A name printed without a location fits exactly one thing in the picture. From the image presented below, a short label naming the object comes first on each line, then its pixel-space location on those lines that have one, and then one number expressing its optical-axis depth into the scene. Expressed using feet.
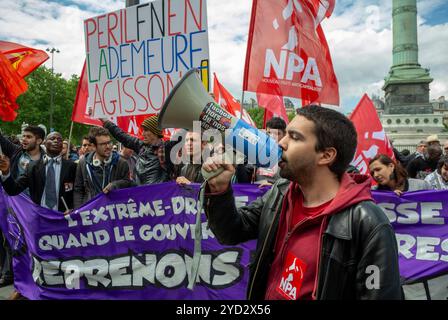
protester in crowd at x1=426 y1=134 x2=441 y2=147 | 22.17
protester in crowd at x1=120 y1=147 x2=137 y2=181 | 23.58
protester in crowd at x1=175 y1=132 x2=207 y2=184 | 10.37
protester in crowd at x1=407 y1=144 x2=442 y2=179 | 21.50
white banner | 14.62
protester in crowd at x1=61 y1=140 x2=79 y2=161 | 30.46
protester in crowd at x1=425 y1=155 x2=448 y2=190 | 15.06
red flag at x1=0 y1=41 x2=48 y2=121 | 14.58
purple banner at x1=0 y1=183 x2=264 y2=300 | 11.87
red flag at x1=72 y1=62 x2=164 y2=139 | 17.94
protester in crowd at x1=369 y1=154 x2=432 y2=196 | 12.89
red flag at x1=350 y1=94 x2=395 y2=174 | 18.49
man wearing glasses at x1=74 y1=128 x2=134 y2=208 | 14.58
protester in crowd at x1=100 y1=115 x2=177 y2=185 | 13.76
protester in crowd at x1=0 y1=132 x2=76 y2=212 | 15.16
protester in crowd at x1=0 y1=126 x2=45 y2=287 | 16.42
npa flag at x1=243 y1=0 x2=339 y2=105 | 15.55
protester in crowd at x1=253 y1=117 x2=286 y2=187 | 12.32
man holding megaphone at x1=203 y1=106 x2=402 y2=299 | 4.67
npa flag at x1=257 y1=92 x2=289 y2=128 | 16.46
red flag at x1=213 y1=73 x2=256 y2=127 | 21.98
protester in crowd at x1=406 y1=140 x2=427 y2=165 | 22.94
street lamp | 100.42
